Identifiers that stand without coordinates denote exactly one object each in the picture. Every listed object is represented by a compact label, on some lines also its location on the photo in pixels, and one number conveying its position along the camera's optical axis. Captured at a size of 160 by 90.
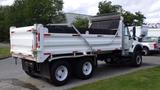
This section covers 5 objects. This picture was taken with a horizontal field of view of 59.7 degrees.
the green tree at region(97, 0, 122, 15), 20.75
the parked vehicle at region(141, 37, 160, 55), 10.51
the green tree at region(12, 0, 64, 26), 28.88
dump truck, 4.75
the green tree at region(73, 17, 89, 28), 20.66
